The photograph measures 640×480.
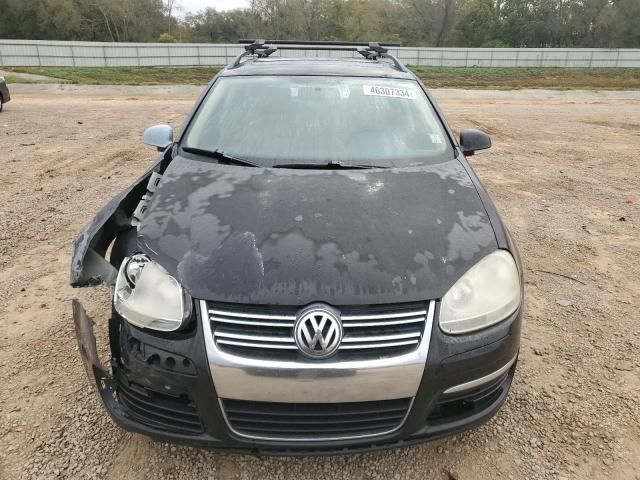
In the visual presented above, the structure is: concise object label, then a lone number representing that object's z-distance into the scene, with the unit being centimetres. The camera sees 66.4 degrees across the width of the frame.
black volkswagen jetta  170
